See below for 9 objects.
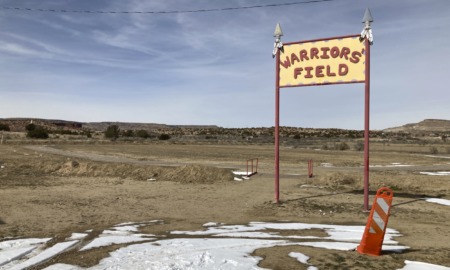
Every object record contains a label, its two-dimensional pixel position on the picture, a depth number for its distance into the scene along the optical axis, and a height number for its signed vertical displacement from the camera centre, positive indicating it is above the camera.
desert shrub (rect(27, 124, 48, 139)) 79.31 -0.88
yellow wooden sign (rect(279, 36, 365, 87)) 12.05 +2.18
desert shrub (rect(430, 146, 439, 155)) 48.81 -2.16
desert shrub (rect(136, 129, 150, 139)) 94.91 -0.85
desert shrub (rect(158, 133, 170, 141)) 85.61 -1.37
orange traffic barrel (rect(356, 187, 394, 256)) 7.12 -1.68
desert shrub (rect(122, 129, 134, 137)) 100.06 -0.91
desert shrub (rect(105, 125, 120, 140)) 86.26 -0.60
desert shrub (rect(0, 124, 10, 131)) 113.36 +0.63
